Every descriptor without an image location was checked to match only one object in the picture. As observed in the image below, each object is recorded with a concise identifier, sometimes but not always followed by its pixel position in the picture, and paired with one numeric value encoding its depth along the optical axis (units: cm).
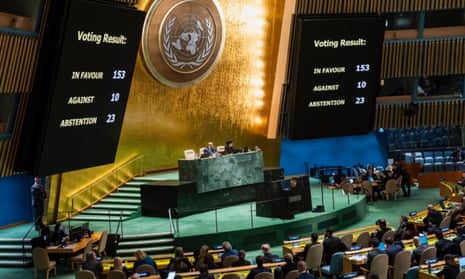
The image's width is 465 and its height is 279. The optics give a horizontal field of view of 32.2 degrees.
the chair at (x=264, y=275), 1422
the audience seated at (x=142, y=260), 1553
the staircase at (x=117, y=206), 2338
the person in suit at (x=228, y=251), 1650
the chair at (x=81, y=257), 1859
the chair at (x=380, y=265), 1541
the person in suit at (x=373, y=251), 1559
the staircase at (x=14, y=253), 2006
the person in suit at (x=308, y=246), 1692
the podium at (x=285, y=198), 2247
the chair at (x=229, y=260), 1612
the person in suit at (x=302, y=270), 1396
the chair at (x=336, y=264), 1634
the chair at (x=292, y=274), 1451
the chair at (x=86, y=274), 1493
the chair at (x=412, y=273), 1480
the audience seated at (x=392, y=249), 1609
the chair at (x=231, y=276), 1435
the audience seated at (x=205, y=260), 1608
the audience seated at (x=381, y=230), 1850
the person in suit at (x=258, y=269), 1441
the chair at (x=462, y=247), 1626
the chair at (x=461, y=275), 1365
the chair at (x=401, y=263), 1588
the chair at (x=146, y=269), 1506
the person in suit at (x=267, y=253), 1612
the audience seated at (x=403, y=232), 1856
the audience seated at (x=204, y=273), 1393
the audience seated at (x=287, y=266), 1502
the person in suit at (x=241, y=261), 1579
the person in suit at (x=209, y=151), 2446
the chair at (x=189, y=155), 2408
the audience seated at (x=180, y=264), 1557
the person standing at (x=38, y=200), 2169
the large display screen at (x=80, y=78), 1609
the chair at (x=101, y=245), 1916
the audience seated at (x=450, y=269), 1406
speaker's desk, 2383
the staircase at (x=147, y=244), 2056
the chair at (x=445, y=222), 2020
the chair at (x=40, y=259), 1809
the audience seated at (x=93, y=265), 1542
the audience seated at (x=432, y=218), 2025
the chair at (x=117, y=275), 1476
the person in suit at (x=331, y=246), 1725
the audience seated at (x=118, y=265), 1502
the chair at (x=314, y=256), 1689
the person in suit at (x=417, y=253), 1609
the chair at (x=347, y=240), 1788
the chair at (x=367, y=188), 2816
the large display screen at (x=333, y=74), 1947
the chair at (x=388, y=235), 1836
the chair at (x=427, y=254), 1588
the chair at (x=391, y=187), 2822
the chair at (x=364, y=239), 1834
